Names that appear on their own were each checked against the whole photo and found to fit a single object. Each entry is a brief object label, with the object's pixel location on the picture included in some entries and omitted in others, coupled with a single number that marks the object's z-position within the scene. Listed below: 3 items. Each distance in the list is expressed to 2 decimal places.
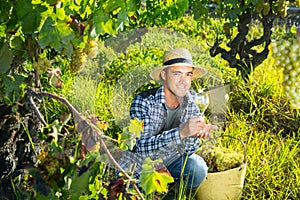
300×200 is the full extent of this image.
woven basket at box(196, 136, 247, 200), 3.10
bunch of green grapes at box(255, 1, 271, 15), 4.08
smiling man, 2.74
